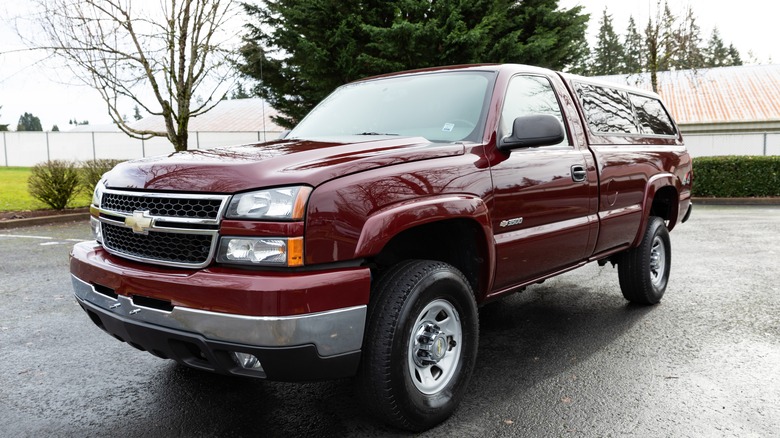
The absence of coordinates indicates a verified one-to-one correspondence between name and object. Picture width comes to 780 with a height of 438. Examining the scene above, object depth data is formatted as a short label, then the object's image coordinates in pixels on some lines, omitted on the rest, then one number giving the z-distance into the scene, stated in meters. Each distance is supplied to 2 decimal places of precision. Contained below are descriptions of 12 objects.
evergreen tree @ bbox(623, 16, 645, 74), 23.47
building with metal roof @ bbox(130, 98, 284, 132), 39.56
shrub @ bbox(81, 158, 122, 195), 14.06
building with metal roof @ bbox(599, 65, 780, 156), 23.42
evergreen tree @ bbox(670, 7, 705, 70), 20.64
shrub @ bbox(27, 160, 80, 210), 12.90
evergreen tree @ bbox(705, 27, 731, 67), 80.00
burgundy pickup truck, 2.54
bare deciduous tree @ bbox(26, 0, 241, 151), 12.42
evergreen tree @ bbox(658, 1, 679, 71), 20.53
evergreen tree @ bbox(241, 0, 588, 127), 14.44
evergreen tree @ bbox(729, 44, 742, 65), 82.88
